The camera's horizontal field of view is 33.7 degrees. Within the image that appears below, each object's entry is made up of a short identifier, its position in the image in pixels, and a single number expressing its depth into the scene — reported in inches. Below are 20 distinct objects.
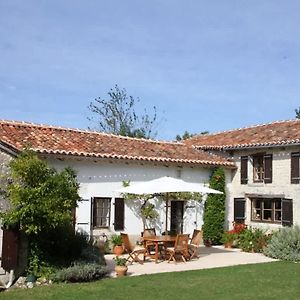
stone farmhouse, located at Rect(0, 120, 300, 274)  701.9
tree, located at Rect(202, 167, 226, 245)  829.2
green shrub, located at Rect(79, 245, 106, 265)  507.3
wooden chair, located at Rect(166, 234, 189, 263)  601.6
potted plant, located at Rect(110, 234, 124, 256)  689.0
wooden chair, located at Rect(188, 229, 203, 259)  653.9
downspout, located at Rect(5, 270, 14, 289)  469.3
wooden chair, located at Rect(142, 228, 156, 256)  625.9
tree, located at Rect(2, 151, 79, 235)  450.6
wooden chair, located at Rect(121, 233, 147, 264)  604.3
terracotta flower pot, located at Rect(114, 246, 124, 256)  687.7
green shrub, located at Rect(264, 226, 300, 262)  642.8
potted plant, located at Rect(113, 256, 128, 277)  504.7
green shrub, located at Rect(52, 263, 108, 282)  466.6
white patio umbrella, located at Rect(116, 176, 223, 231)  614.9
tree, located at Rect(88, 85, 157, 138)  1699.1
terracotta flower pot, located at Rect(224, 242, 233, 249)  801.6
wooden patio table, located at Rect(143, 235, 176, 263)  607.1
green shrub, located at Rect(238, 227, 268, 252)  743.7
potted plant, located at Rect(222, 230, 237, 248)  801.6
